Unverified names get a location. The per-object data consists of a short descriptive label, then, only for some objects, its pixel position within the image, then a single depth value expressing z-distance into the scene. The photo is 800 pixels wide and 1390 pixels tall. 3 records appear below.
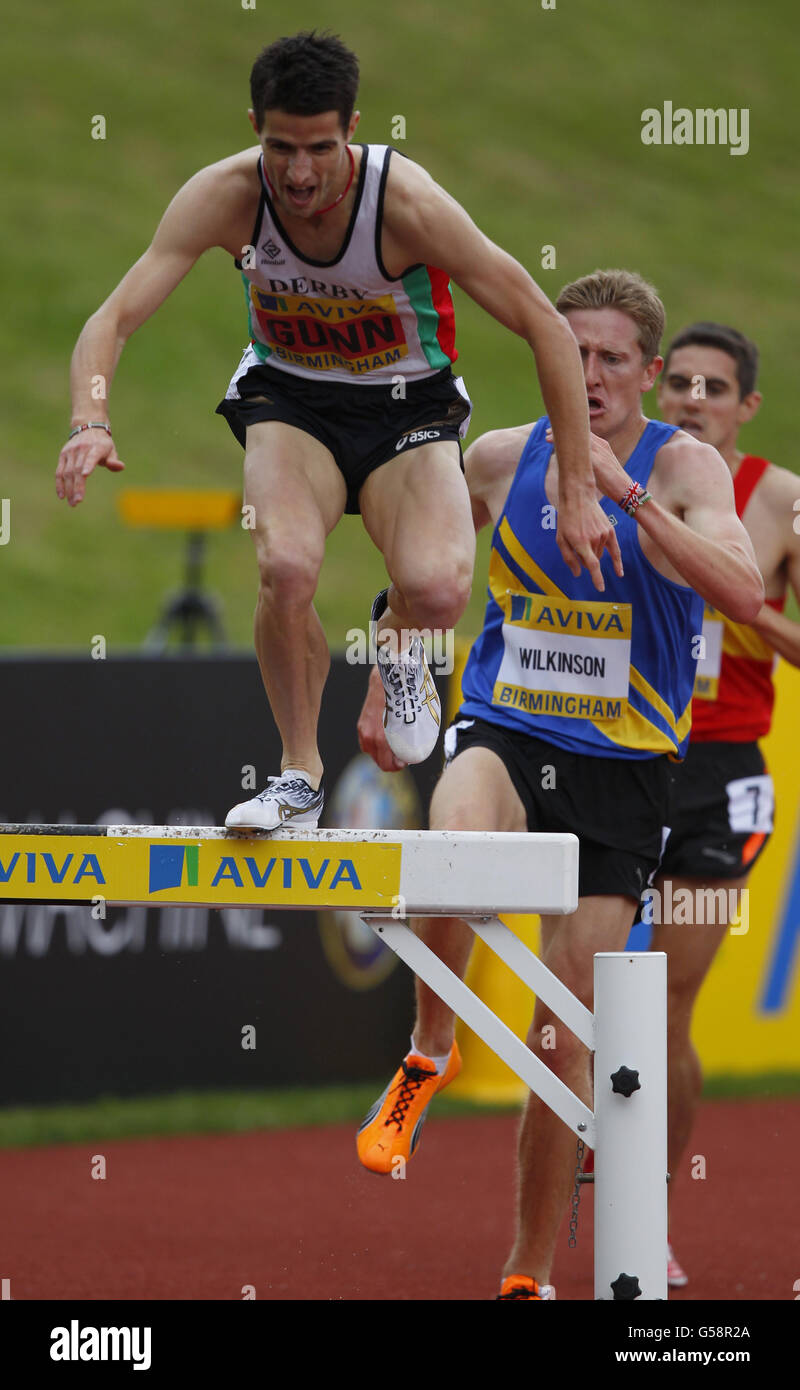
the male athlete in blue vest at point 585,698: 10.10
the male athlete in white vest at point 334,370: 8.43
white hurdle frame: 8.14
